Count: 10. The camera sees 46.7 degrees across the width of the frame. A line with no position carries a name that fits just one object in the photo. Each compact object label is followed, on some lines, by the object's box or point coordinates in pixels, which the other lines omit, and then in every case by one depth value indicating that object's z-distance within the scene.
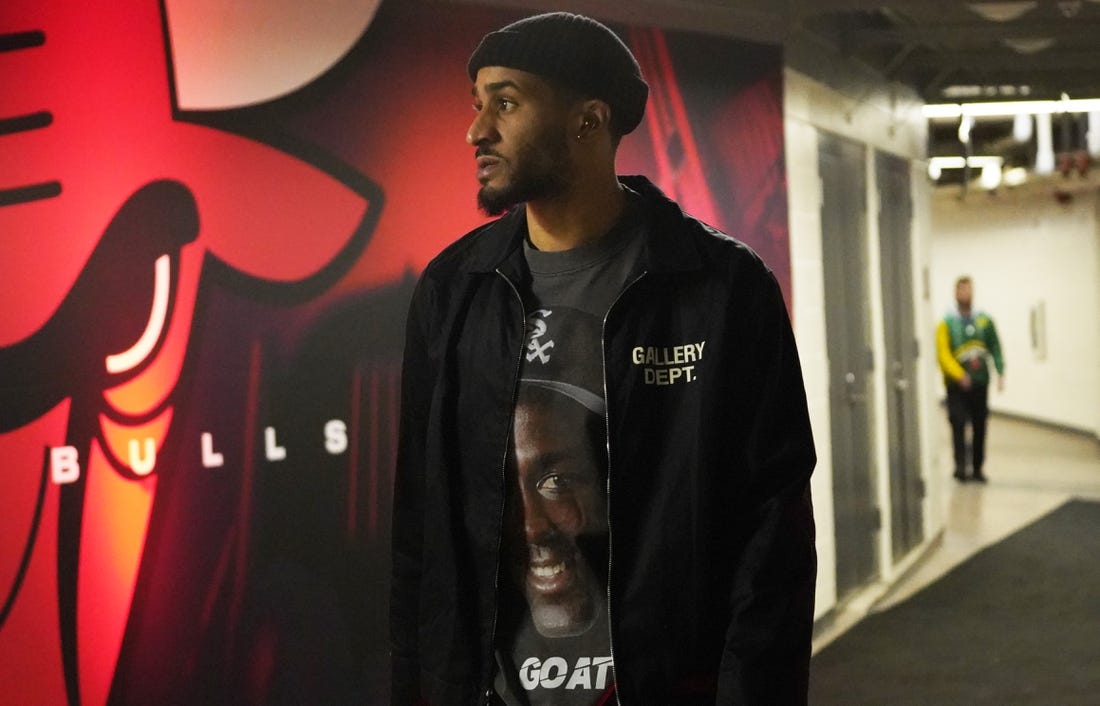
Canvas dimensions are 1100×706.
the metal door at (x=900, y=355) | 7.07
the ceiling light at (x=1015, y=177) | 14.01
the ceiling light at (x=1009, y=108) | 8.43
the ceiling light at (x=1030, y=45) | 6.64
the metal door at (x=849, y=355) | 6.02
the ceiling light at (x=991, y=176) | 13.55
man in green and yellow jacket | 9.83
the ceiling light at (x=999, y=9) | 5.51
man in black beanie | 1.57
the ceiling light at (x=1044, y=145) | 12.82
